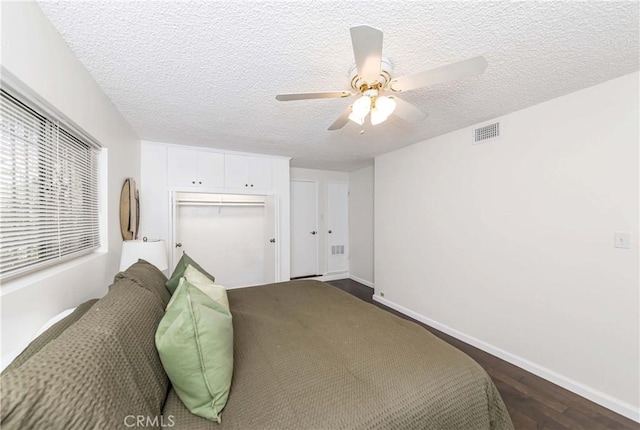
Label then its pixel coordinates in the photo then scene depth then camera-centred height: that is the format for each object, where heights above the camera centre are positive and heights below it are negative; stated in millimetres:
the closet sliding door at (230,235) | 3697 -325
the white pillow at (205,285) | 1658 -489
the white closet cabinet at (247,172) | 3529 +599
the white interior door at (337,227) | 5105 -265
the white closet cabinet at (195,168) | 3227 +604
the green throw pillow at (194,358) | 963 -561
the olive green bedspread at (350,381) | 968 -754
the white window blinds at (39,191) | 993 +110
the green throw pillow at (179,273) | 1795 -466
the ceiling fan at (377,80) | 1083 +691
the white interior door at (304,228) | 4797 -279
